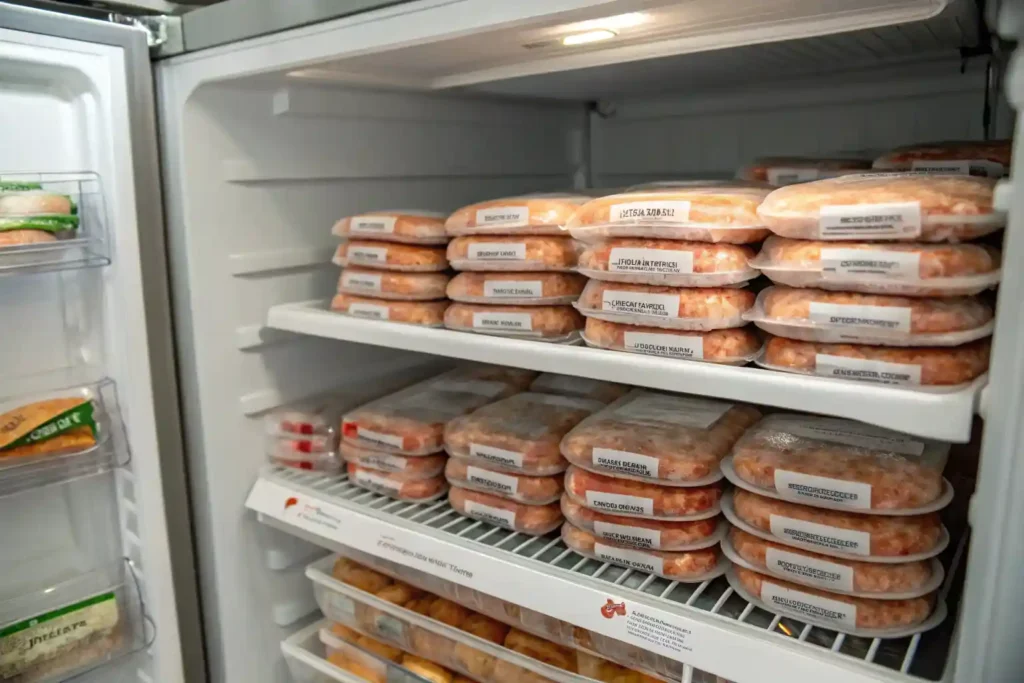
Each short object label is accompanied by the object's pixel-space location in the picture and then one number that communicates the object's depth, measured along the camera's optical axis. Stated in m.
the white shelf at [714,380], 0.67
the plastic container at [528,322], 0.99
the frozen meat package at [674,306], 0.83
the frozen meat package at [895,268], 0.71
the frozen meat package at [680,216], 0.84
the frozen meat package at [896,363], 0.71
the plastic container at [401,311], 1.12
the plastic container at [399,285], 1.12
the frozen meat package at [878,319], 0.71
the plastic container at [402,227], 1.13
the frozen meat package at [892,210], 0.71
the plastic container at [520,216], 1.00
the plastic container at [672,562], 0.92
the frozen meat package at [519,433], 1.05
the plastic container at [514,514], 1.05
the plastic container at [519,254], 1.00
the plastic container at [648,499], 0.92
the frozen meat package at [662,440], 0.92
